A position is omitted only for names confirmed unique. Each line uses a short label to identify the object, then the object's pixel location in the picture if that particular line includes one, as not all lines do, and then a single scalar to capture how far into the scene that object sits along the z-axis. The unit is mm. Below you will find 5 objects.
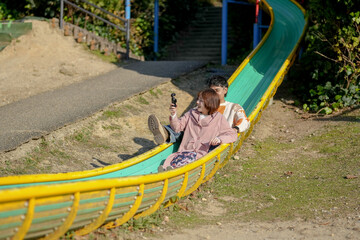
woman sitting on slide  6098
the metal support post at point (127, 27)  13219
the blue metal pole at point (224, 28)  13305
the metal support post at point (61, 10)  13062
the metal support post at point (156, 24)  14650
